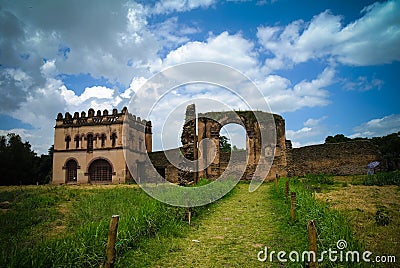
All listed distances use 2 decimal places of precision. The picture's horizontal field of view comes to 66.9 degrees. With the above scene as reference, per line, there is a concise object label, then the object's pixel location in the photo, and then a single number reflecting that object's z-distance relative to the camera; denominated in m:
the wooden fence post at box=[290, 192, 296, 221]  6.40
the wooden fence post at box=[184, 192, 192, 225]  6.88
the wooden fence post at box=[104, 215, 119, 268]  3.80
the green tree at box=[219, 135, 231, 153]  41.79
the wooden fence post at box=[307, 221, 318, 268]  3.49
